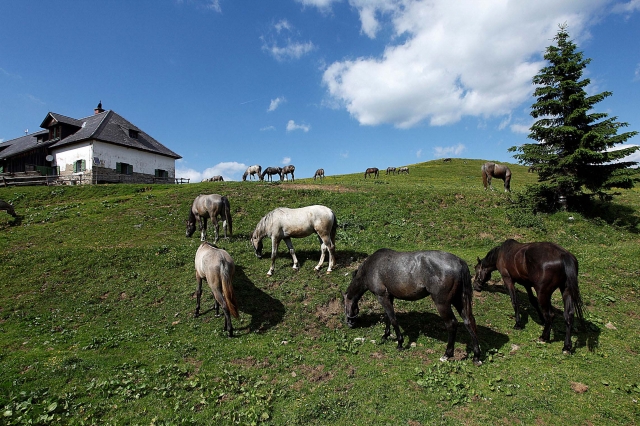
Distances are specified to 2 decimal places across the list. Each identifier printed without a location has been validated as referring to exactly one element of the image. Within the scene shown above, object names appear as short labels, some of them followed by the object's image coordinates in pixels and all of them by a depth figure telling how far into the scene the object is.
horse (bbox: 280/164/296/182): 42.25
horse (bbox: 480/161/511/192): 26.11
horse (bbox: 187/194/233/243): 15.37
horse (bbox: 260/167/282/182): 41.78
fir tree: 17.95
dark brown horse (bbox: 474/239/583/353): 7.44
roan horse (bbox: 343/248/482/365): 7.03
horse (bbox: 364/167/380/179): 50.09
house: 38.31
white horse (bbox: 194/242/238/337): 8.42
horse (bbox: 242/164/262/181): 42.78
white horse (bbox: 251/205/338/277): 11.75
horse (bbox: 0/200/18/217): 20.89
